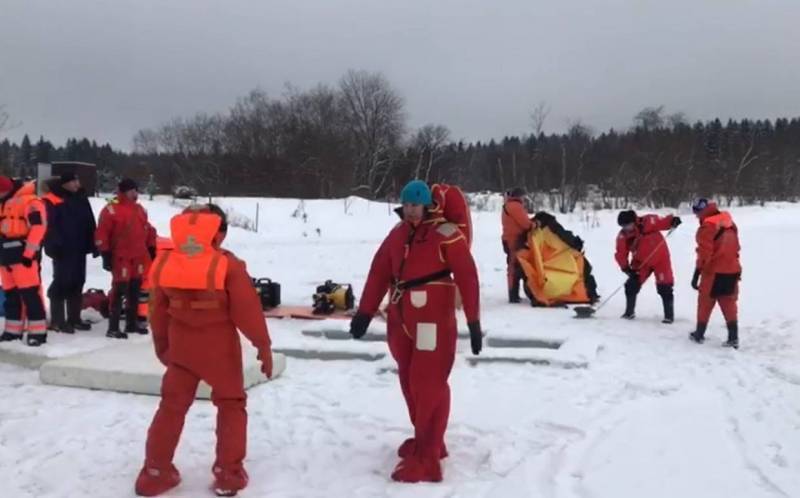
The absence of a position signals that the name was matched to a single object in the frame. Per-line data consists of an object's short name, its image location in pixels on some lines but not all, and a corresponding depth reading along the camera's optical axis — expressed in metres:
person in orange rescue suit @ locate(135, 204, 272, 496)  4.09
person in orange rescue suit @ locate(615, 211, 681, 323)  9.96
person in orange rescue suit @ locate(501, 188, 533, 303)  11.42
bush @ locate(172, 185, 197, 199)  39.01
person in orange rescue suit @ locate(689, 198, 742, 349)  8.28
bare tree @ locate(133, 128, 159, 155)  74.19
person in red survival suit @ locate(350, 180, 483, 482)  4.39
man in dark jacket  7.97
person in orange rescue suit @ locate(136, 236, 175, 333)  8.41
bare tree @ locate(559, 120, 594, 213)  46.86
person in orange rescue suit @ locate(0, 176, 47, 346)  7.23
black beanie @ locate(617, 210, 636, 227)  10.04
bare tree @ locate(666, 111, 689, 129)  70.29
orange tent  11.12
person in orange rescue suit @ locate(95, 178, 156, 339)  7.91
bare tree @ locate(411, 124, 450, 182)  60.48
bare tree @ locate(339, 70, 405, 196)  58.94
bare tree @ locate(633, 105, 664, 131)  70.79
